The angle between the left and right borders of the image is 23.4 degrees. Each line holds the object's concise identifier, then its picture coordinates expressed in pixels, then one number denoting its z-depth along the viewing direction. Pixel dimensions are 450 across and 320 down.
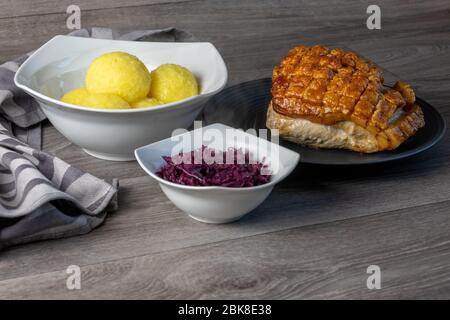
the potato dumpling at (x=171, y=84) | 1.19
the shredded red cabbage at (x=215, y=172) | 1.05
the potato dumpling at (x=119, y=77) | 1.16
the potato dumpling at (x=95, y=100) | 1.14
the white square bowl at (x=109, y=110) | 1.14
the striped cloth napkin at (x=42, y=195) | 1.05
